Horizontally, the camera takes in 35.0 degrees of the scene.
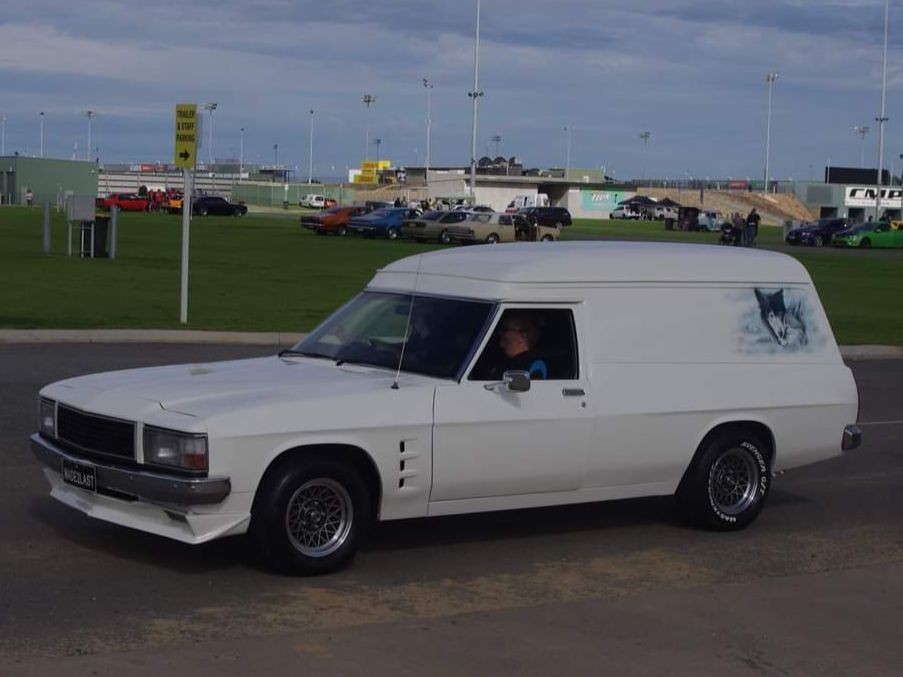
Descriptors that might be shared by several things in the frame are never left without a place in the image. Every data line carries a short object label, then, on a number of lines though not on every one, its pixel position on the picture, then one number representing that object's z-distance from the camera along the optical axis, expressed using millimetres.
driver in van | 8531
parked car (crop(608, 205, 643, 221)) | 119938
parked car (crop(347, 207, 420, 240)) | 63250
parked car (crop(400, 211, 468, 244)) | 61125
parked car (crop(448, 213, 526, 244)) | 59875
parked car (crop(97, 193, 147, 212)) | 87812
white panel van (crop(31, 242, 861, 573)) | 7570
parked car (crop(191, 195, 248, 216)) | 83875
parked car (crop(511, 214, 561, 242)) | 60938
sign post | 21859
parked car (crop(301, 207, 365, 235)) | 64438
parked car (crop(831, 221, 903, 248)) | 72188
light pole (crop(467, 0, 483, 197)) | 90325
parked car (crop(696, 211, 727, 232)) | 92188
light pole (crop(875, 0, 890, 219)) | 95544
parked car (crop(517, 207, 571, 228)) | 75375
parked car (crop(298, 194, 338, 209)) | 116312
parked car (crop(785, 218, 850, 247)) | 73188
